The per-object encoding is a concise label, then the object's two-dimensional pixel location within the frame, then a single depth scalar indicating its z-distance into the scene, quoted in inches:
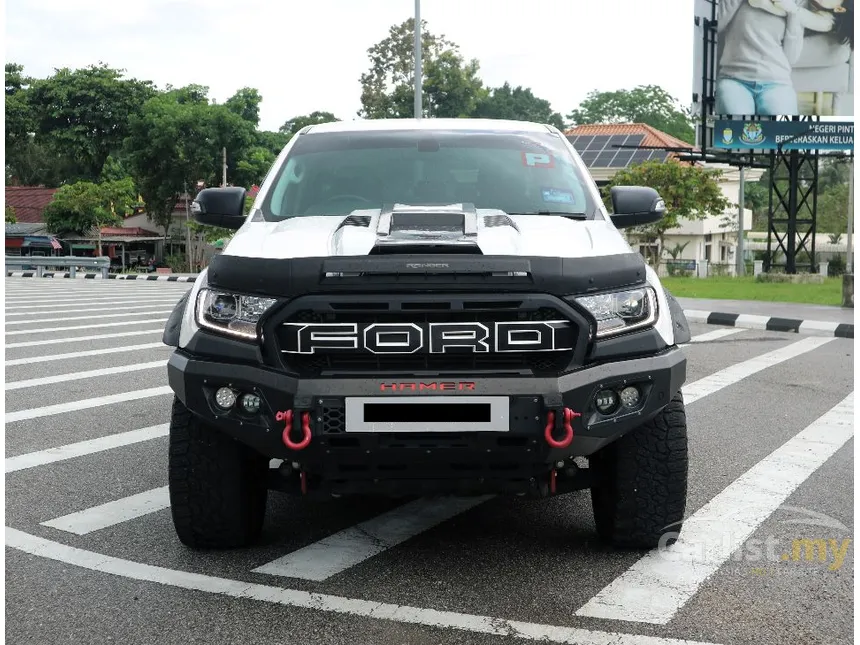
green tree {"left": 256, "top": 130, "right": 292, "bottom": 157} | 2146.9
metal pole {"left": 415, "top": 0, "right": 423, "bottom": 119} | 904.9
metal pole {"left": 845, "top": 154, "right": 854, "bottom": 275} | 1475.4
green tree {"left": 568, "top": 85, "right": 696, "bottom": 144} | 3543.3
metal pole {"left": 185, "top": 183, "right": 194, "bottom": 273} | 2035.7
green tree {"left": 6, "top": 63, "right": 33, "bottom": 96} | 2306.8
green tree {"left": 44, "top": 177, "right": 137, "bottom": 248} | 2122.3
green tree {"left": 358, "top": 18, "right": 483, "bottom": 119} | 2699.3
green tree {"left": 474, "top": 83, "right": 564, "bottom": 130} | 3695.9
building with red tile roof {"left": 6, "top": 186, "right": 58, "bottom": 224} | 2475.4
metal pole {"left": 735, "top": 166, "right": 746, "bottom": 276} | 1777.6
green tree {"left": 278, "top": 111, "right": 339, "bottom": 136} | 3046.3
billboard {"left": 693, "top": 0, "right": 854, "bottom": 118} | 1322.6
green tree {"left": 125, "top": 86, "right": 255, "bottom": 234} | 2057.1
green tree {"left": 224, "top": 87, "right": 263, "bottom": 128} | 2146.9
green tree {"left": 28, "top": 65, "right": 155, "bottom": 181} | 2257.6
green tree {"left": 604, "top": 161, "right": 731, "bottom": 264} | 1798.7
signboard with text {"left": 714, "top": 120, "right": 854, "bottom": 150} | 1358.3
